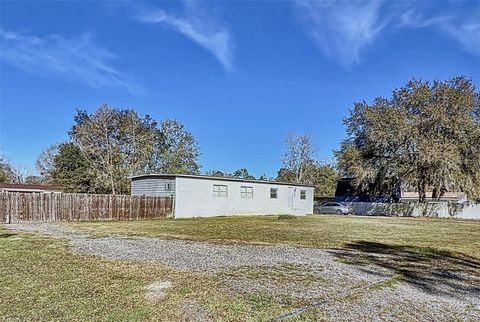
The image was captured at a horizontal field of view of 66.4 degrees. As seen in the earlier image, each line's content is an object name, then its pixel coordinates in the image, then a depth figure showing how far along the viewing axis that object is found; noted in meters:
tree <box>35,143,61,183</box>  46.00
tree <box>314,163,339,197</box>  48.72
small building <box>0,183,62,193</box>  34.72
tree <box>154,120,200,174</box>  39.84
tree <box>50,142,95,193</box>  37.41
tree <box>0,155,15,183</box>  45.69
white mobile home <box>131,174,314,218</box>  22.22
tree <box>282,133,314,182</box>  46.53
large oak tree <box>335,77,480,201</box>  26.25
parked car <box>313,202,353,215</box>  30.45
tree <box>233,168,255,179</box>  54.38
